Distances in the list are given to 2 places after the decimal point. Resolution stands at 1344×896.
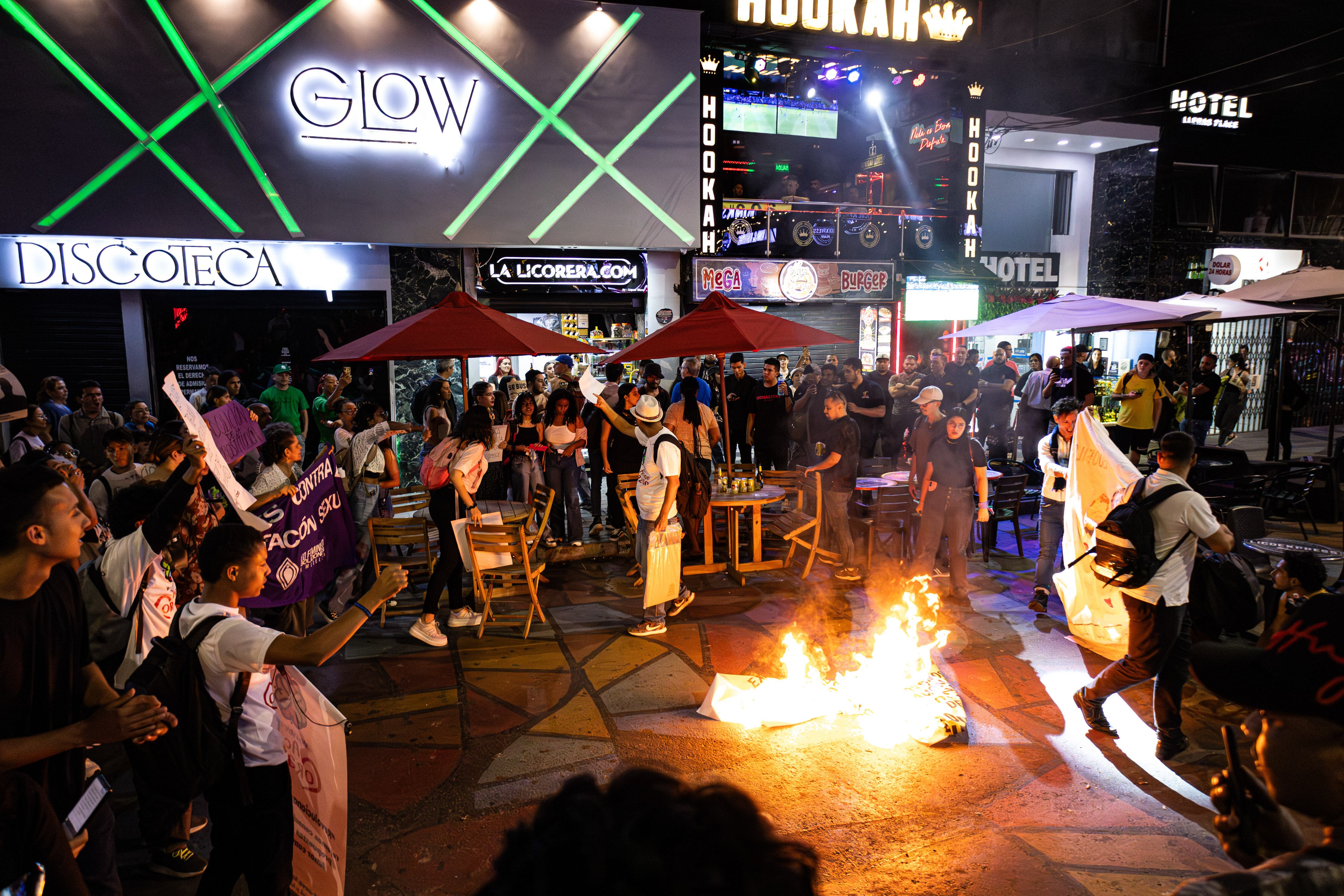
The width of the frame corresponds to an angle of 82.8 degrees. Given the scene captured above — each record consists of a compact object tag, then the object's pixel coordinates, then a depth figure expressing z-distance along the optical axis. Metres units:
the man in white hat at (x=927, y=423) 7.63
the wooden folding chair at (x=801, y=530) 8.52
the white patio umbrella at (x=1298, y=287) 10.20
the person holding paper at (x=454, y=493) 6.81
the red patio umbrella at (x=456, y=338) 6.57
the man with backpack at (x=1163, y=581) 4.82
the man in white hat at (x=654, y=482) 6.73
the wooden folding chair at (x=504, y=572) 6.82
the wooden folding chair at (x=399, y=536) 7.29
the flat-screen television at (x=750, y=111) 19.41
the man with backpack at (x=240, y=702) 2.82
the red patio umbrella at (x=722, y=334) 7.23
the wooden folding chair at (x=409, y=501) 8.04
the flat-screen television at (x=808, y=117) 19.73
